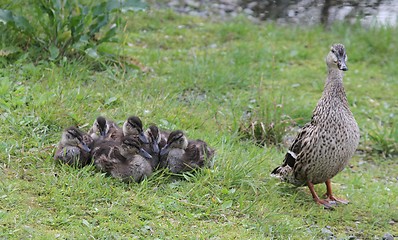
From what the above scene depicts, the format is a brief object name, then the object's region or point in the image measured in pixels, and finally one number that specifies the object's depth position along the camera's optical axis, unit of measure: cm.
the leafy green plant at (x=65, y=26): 1573
